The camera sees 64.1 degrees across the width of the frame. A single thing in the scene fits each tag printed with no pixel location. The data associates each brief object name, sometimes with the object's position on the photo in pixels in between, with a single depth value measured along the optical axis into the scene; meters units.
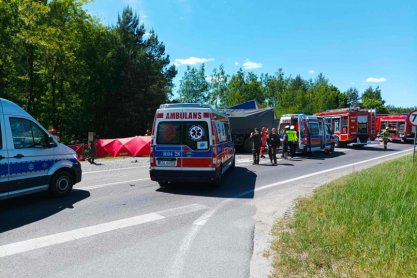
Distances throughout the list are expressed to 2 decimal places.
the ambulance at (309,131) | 19.28
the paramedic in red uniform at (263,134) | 20.08
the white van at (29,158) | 6.77
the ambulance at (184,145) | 9.09
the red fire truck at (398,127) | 34.74
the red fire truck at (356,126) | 25.45
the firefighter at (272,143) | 15.73
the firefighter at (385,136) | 25.77
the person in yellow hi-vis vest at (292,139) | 18.11
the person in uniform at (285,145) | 18.08
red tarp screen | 18.70
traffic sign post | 13.56
